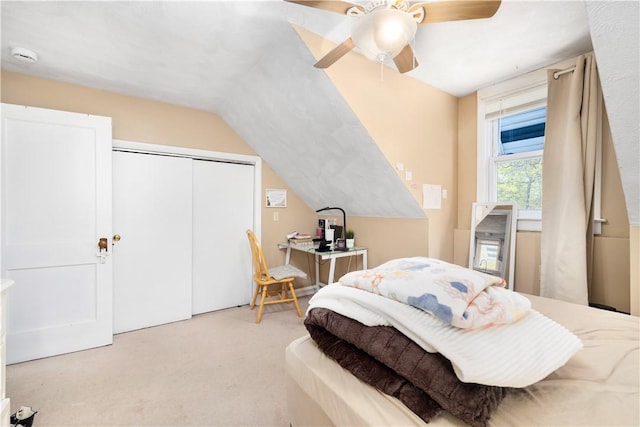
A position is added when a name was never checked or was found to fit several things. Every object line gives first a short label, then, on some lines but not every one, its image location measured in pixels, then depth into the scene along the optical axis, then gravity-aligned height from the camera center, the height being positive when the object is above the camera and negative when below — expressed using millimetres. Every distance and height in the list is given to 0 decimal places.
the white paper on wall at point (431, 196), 2770 +165
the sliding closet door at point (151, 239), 2732 -289
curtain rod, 2187 +1119
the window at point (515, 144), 2543 +678
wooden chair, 2928 -669
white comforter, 638 -327
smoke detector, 1991 +1130
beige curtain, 2100 +241
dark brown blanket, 639 -415
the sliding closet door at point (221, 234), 3170 -262
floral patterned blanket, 714 -231
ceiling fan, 1312 +959
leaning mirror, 2584 -252
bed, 658 -474
